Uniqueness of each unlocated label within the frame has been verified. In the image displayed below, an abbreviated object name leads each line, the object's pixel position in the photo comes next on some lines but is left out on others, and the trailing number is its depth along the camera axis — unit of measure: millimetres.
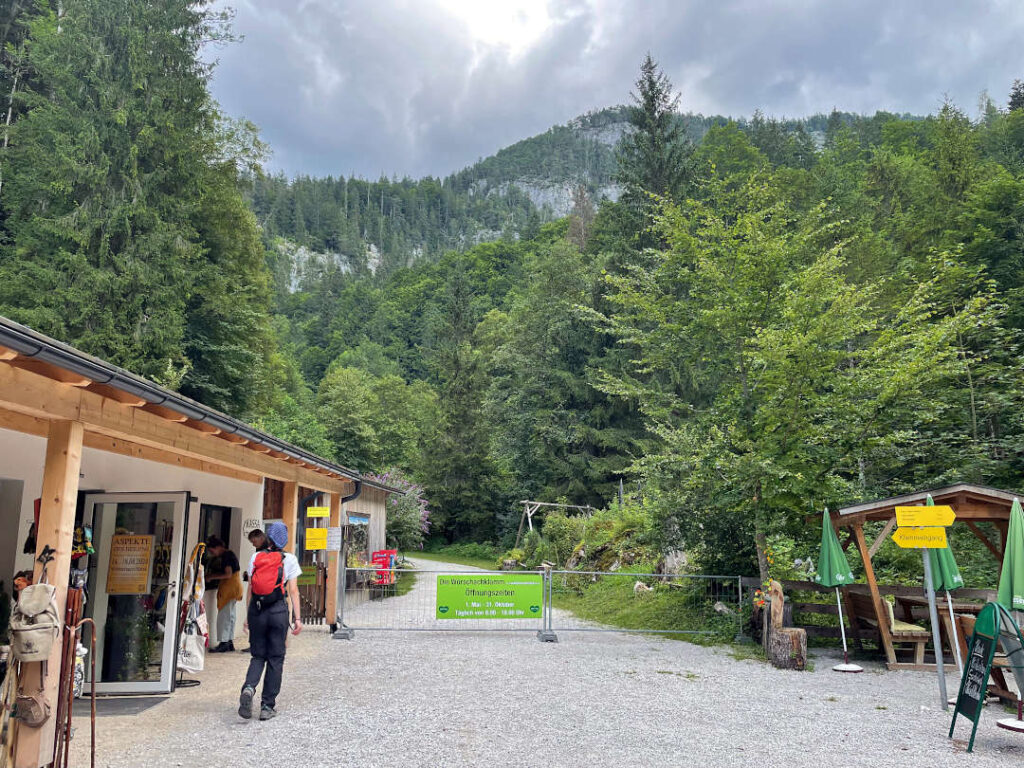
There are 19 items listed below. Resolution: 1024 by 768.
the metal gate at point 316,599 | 12195
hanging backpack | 3920
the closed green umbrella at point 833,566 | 9094
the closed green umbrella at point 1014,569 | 6832
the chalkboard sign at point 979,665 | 5414
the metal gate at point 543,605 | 11289
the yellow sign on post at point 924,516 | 6884
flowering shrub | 26828
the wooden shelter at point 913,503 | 8695
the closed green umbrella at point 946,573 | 8039
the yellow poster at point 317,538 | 10531
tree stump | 9148
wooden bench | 9234
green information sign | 11250
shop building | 4129
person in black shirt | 9219
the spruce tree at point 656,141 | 29953
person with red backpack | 5652
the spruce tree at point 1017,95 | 39281
